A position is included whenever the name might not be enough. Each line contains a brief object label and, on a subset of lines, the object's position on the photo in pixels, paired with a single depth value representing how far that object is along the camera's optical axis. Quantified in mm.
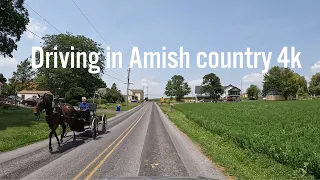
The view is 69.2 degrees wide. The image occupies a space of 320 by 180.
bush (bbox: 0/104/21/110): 28054
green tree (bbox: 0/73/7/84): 70876
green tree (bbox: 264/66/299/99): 100428
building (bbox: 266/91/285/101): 102545
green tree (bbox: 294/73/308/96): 122098
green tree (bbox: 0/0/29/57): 25086
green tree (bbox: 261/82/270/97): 111928
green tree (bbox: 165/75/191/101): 127780
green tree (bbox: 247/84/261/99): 131023
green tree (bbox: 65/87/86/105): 45498
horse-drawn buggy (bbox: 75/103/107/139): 12331
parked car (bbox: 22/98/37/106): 38332
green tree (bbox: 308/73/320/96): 121920
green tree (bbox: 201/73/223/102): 105086
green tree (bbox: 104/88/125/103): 82265
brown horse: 9817
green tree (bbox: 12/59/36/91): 63424
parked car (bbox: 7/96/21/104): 38876
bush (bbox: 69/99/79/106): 43770
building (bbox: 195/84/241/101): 118380
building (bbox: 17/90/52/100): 71193
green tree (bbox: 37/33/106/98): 52331
